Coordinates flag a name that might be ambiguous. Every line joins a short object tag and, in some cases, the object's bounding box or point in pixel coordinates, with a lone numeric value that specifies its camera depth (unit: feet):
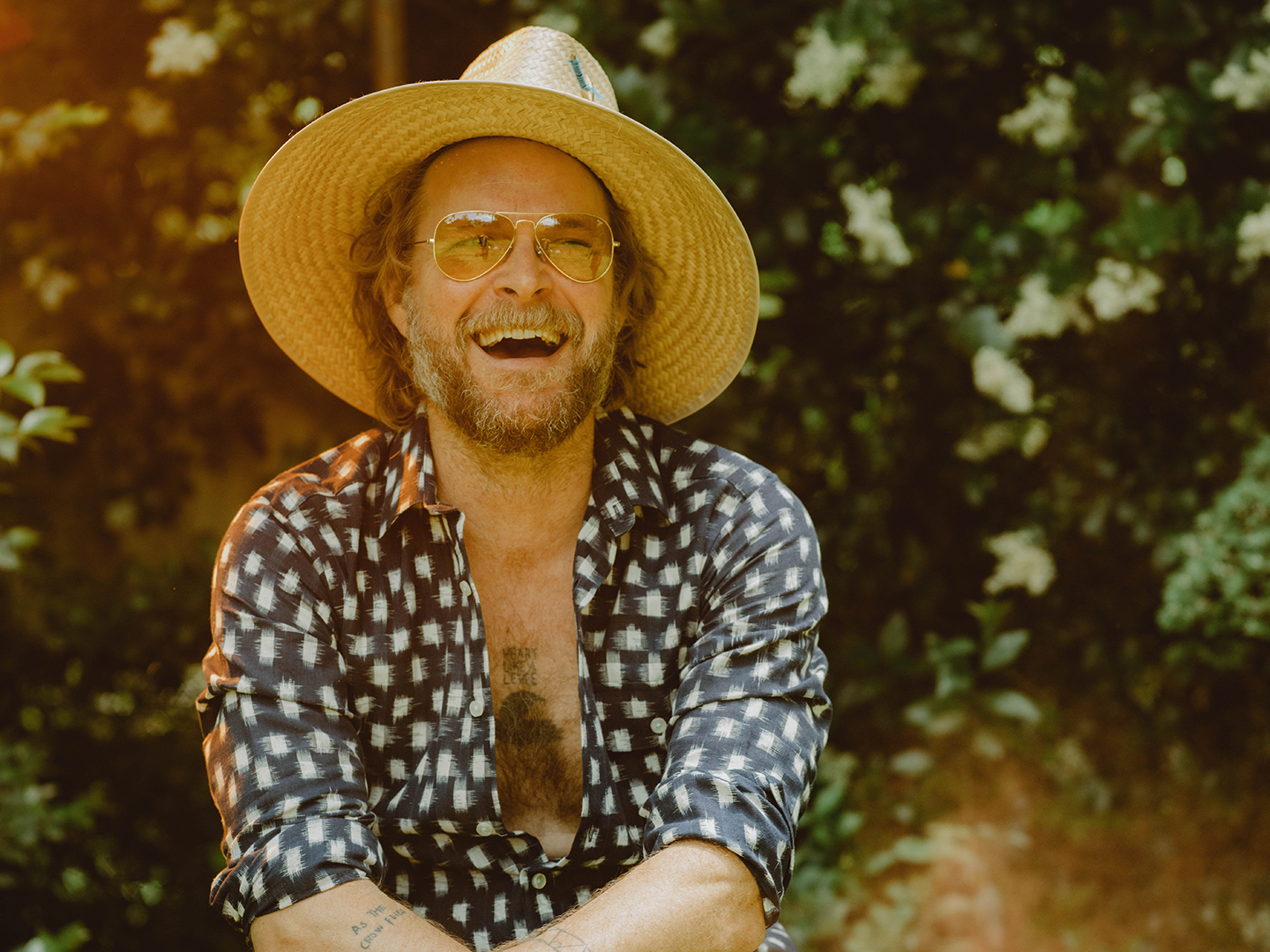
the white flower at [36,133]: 8.65
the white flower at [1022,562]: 9.40
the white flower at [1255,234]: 8.72
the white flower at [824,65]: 8.64
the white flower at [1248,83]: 8.49
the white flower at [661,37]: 8.66
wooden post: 8.94
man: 4.98
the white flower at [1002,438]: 9.52
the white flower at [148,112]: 9.85
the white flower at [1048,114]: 9.18
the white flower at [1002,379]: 8.96
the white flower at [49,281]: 10.28
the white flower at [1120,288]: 9.11
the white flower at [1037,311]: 9.09
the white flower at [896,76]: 8.86
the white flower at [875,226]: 9.07
